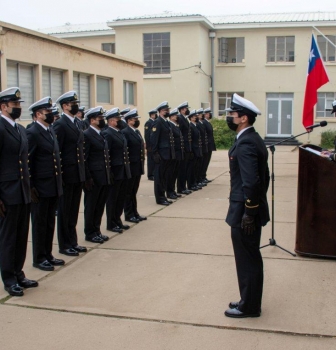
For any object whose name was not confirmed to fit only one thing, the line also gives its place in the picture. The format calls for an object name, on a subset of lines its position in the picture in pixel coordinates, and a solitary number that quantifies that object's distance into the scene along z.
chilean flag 12.19
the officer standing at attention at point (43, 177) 6.36
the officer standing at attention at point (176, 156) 11.85
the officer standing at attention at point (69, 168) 7.13
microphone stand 7.04
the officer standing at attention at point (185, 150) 12.74
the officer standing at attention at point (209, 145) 14.40
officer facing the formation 4.77
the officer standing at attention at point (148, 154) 14.59
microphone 6.74
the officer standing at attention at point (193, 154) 13.21
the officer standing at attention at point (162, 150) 11.22
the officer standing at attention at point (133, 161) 9.38
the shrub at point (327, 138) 28.62
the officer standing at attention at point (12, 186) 5.60
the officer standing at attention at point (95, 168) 7.92
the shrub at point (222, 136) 28.65
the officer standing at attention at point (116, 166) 8.55
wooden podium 6.49
